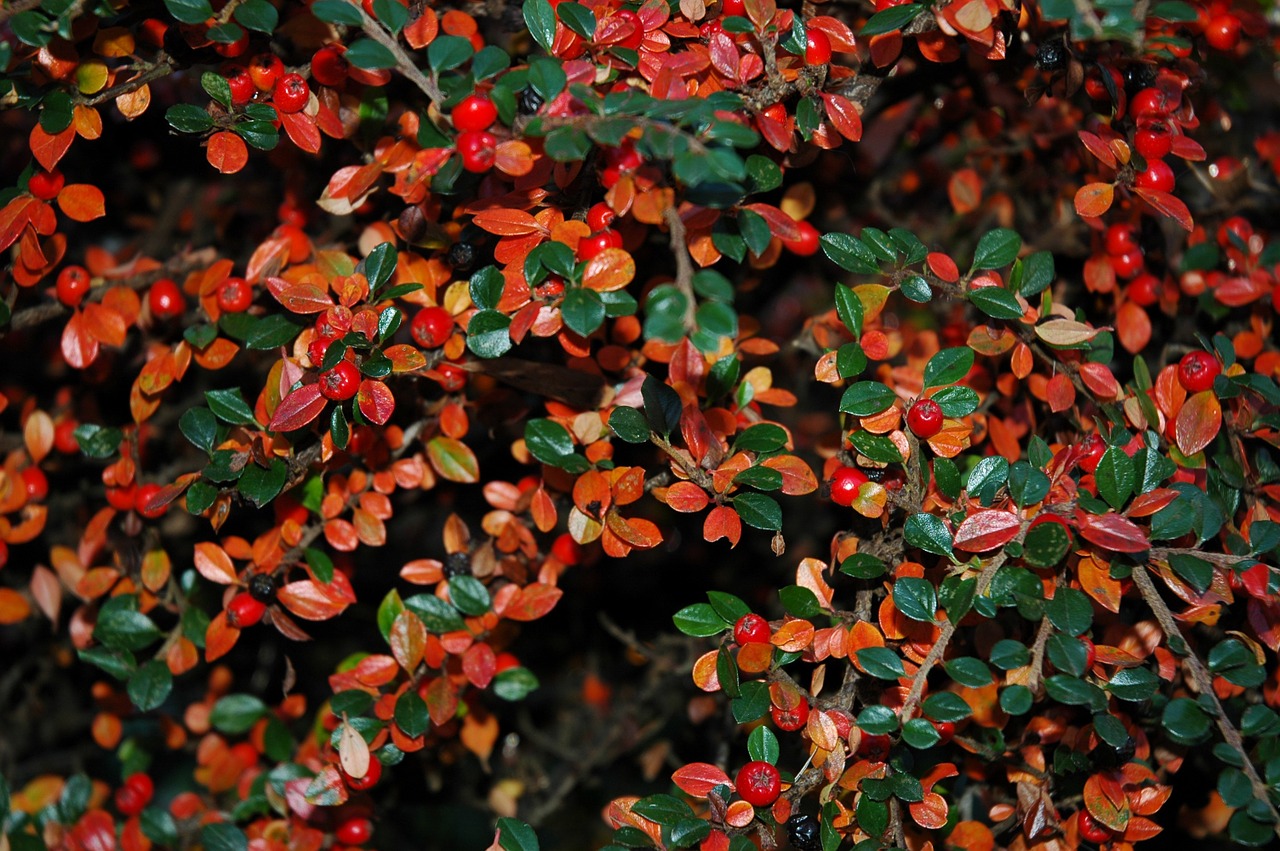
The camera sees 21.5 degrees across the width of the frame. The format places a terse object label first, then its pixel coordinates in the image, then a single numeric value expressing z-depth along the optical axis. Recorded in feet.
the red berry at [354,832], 1.97
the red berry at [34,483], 1.99
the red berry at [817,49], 1.82
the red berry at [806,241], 1.92
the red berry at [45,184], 1.88
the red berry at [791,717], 1.80
